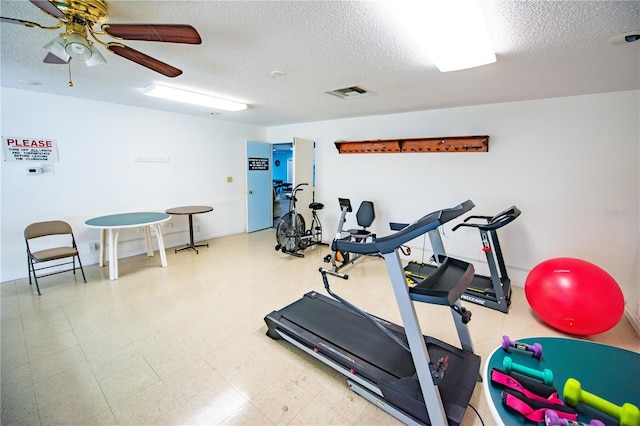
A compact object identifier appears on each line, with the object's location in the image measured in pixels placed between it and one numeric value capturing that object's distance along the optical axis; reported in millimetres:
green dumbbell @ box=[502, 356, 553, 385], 1137
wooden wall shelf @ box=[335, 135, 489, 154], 3699
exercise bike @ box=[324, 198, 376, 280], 4211
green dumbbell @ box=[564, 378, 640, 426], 893
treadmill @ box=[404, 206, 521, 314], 2970
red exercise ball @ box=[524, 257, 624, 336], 2395
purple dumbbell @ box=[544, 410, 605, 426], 901
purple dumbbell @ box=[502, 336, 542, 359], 1292
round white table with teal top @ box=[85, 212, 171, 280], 3662
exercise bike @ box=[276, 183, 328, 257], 4770
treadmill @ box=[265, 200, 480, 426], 1544
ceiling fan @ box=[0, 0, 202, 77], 1411
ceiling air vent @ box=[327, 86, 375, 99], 3140
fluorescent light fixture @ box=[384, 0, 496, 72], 1449
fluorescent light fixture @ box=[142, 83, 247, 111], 3201
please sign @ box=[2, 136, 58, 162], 3447
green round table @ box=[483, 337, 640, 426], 1013
